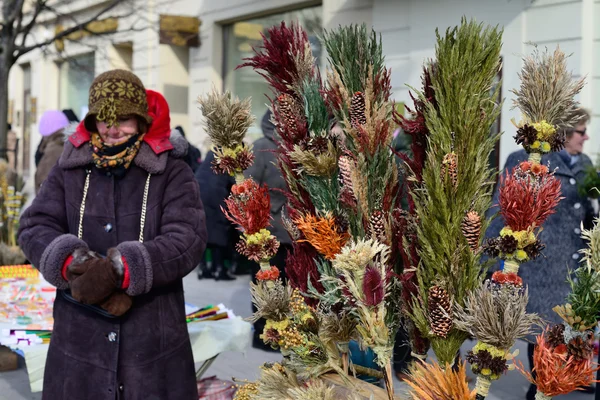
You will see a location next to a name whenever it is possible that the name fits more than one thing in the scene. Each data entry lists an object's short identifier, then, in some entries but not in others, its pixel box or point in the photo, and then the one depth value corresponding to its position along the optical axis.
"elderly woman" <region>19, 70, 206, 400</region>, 2.38
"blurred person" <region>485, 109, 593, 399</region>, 4.06
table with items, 3.33
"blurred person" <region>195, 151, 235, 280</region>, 7.16
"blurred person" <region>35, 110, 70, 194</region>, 6.65
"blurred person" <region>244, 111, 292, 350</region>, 5.12
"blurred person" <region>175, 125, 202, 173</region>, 8.41
